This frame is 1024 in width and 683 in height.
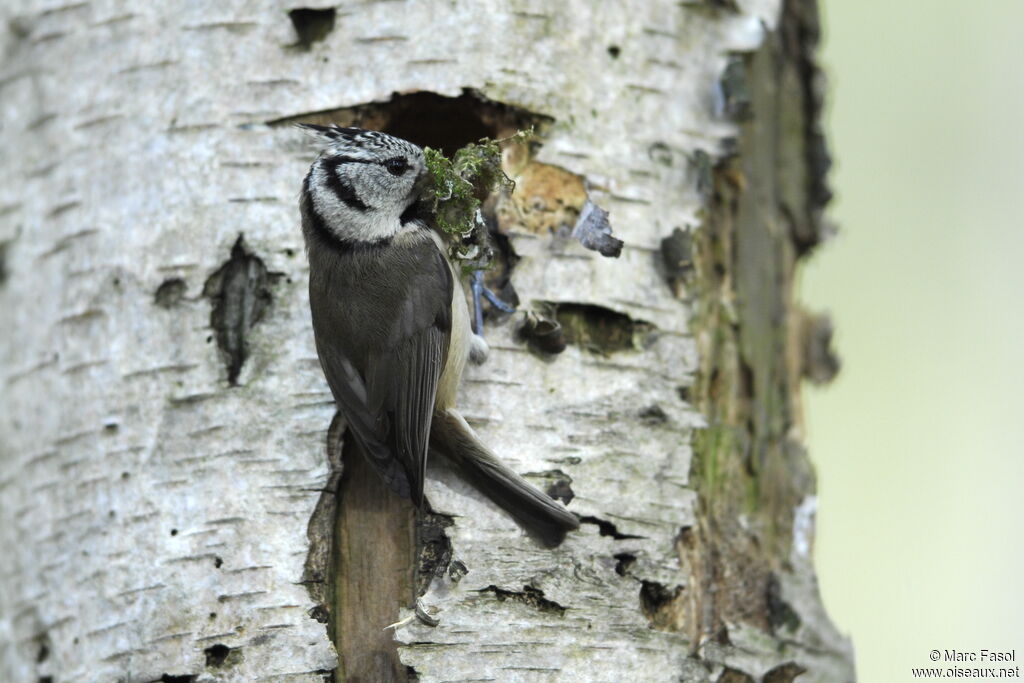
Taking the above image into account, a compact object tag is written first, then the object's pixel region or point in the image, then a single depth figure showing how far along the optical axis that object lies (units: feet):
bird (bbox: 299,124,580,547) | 16.93
